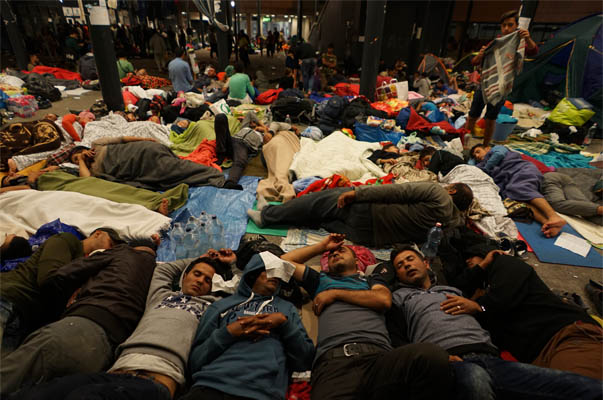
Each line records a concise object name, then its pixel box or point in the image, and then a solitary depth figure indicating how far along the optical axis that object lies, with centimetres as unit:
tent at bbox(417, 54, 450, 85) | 888
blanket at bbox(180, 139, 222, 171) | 430
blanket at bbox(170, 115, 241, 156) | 480
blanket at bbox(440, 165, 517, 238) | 316
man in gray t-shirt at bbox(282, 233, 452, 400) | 143
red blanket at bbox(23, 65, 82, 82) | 870
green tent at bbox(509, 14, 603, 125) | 626
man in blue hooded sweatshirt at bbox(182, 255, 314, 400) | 158
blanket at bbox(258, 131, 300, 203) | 359
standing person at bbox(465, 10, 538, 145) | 417
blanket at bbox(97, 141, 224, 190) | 363
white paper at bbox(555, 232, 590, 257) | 297
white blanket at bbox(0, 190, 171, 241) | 271
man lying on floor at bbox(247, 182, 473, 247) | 287
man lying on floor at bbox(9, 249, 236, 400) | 138
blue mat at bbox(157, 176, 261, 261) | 298
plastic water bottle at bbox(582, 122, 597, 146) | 534
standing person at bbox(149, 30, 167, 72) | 1163
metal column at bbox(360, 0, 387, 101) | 651
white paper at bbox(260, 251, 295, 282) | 204
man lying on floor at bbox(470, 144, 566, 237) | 321
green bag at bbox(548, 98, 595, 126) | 550
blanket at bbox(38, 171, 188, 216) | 318
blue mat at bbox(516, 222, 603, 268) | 286
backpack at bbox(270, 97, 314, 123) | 626
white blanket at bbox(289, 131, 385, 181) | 391
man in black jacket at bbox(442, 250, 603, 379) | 164
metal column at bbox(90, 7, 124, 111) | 507
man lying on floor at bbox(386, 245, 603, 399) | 135
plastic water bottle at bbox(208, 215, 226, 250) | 283
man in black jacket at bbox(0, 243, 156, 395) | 148
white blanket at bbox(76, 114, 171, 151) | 460
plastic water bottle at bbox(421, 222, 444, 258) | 280
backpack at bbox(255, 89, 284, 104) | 750
